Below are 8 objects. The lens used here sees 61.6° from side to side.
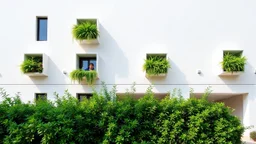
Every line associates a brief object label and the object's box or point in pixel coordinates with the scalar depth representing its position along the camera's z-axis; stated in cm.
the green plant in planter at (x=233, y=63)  922
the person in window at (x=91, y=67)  1007
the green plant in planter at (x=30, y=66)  944
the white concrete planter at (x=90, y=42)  974
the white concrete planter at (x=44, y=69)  956
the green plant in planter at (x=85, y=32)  943
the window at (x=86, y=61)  1047
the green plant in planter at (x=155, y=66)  932
